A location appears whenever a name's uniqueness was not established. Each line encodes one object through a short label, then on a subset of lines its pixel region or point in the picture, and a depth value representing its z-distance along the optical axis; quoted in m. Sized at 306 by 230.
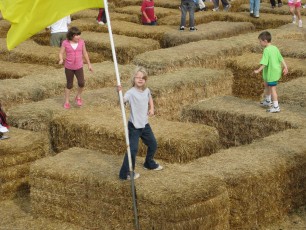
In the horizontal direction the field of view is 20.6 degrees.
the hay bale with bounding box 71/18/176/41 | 27.34
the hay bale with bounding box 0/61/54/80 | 21.04
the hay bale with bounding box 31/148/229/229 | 11.23
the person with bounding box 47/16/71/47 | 24.47
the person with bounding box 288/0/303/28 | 28.99
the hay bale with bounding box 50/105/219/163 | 13.99
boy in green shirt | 15.88
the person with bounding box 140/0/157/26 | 29.40
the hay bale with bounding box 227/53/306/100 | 20.53
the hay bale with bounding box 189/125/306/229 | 12.18
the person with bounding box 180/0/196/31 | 27.09
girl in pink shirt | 16.62
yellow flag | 11.97
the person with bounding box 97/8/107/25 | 30.22
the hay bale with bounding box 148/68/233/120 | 18.25
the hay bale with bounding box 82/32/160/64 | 24.27
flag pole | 11.48
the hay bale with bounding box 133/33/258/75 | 21.08
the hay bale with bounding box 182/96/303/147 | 15.52
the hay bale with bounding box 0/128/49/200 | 14.13
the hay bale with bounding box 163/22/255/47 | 26.12
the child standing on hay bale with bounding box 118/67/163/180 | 11.88
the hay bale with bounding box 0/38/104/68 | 23.09
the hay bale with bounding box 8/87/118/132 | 16.03
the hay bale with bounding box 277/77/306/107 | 16.79
